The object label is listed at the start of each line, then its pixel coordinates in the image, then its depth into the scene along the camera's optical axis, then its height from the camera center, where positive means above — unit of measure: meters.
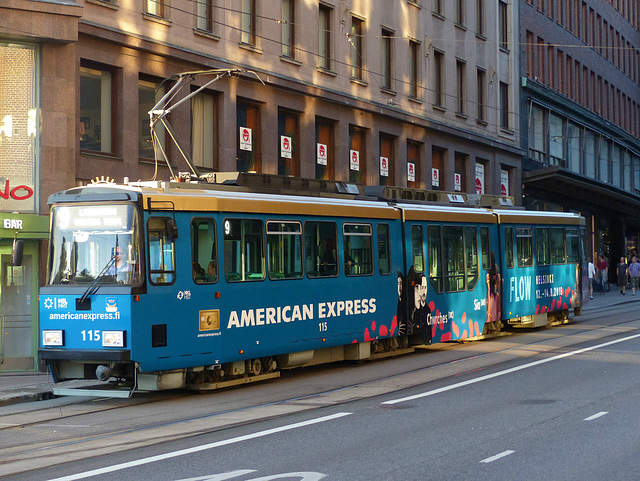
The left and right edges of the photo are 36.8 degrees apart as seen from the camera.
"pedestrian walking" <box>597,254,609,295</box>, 46.56 +0.35
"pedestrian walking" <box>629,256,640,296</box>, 44.34 +0.33
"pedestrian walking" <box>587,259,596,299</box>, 42.74 +0.33
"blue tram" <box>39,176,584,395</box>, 12.99 -0.01
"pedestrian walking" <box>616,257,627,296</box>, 45.41 +0.21
